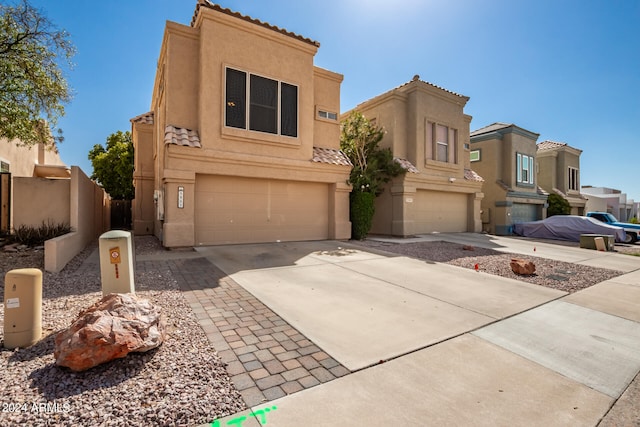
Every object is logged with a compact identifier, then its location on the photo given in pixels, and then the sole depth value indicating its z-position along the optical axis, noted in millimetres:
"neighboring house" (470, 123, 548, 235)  20047
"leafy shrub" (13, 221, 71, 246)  8117
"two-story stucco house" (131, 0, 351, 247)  9773
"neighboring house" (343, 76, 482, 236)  15172
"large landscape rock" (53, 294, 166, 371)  2756
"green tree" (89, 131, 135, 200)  23672
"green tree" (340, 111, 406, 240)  13211
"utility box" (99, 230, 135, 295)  4332
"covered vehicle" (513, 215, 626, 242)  16156
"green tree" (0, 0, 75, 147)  7582
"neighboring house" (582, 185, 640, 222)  35594
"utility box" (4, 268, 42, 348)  3223
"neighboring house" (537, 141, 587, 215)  25656
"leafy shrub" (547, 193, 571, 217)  23656
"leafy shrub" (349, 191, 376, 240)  13141
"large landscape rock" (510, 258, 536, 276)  7438
